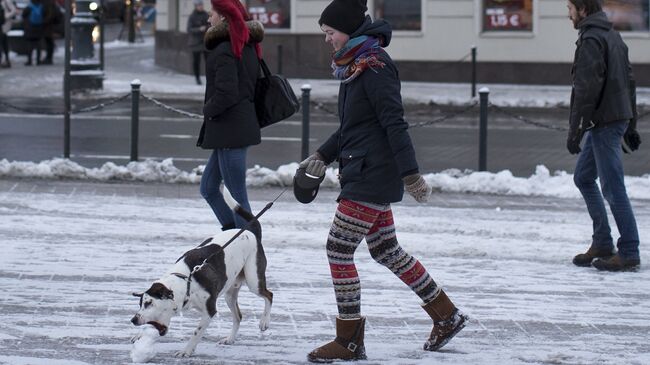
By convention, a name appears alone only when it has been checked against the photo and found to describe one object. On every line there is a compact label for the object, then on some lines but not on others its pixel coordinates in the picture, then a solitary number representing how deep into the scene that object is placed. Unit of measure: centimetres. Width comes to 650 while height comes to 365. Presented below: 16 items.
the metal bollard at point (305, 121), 1477
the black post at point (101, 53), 2633
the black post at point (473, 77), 2453
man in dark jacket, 862
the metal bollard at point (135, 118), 1445
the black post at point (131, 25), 4125
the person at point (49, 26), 3112
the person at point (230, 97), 805
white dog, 616
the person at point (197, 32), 2675
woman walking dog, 632
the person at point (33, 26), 3082
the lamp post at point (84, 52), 2452
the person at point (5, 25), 2998
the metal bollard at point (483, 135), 1403
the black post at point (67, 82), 1465
